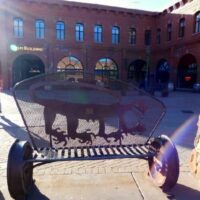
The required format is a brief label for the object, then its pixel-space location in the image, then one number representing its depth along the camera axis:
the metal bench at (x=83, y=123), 3.46
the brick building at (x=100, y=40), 24.56
